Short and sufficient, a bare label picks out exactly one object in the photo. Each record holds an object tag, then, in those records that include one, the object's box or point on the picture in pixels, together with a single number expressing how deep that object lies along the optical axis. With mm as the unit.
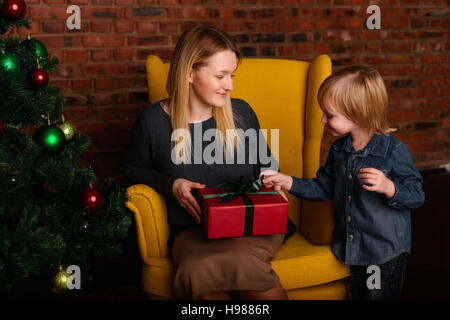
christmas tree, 1395
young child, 1526
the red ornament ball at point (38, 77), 1491
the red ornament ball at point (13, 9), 1420
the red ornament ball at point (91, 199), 1574
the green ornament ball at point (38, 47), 1549
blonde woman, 1448
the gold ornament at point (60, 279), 1661
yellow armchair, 1633
